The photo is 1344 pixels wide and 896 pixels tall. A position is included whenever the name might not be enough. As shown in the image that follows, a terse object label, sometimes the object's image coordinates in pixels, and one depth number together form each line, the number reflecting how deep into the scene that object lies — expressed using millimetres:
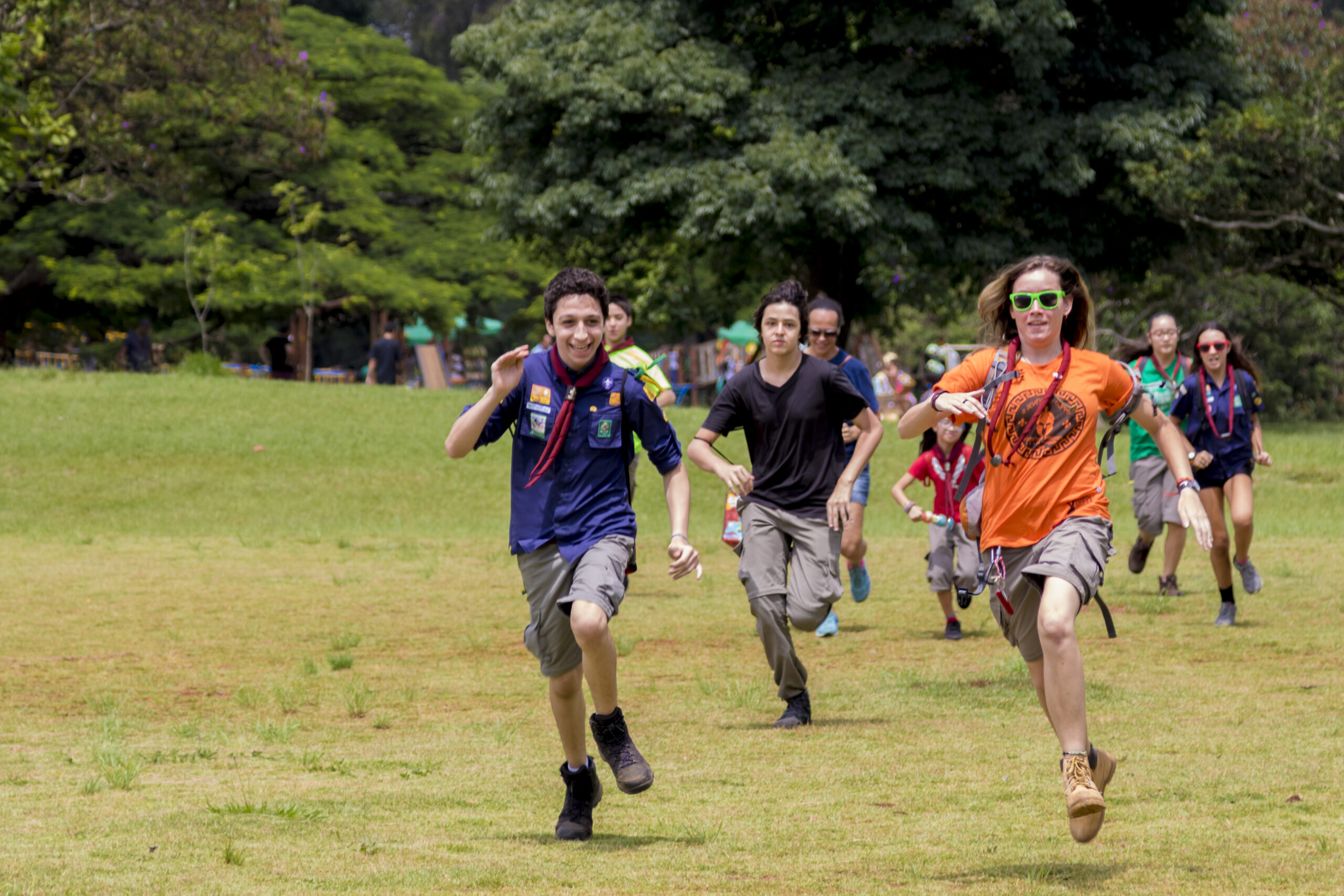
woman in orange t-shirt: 10812
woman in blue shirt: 22766
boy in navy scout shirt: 11359
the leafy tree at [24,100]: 28406
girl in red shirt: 20687
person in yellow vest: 19578
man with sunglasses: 18281
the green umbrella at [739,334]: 99937
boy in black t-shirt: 15805
